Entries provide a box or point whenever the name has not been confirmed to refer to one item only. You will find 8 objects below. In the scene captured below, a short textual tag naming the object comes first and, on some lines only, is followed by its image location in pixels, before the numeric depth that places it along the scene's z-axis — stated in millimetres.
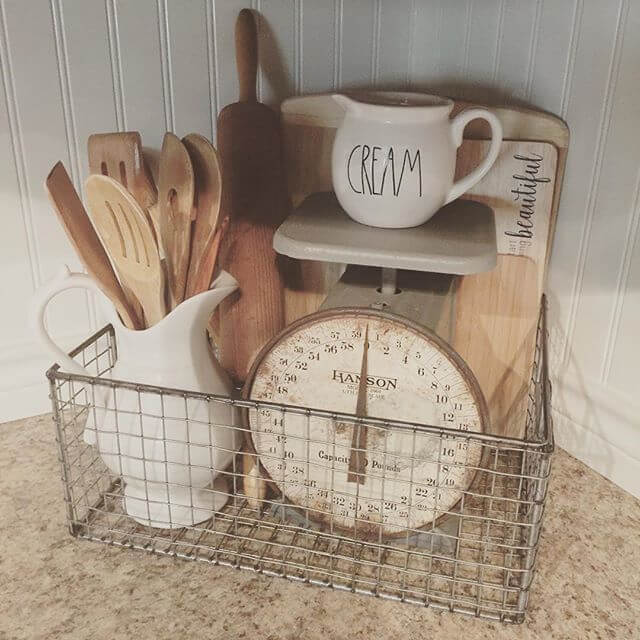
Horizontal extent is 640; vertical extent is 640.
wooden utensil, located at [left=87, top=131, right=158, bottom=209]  807
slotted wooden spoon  670
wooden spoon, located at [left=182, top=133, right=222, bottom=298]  707
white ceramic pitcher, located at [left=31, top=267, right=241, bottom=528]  730
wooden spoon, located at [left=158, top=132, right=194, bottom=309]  701
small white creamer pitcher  714
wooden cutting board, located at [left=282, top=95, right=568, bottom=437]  860
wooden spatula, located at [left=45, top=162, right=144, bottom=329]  673
